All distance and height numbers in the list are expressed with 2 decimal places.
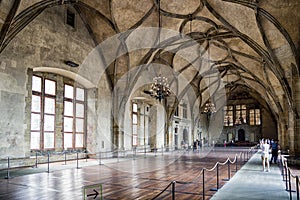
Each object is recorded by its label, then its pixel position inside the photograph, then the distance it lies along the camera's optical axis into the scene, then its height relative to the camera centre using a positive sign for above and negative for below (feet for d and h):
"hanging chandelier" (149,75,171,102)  40.40 +4.85
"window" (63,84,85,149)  48.01 +0.85
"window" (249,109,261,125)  127.24 +1.81
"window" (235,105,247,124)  129.70 +2.90
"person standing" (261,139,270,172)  33.64 -3.90
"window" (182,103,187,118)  95.96 +3.71
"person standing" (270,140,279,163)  42.86 -4.91
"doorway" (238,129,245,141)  129.90 -7.01
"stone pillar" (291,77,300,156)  39.78 +0.33
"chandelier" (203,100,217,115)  74.55 +3.20
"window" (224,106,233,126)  133.39 +1.98
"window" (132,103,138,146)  67.41 -0.90
